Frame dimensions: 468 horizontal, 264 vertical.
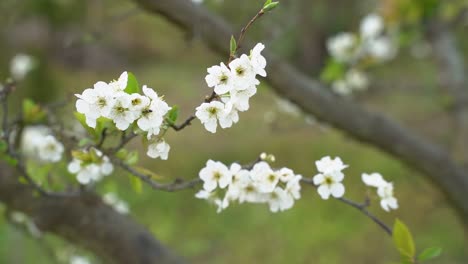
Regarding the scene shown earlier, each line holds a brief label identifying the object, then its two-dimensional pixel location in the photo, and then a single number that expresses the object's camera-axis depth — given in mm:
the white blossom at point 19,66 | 3270
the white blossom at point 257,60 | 1337
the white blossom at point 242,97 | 1349
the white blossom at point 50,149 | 1577
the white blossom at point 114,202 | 1870
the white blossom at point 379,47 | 2604
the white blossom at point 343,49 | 2437
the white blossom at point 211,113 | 1362
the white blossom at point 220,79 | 1338
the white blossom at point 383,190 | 1510
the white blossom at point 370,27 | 2484
